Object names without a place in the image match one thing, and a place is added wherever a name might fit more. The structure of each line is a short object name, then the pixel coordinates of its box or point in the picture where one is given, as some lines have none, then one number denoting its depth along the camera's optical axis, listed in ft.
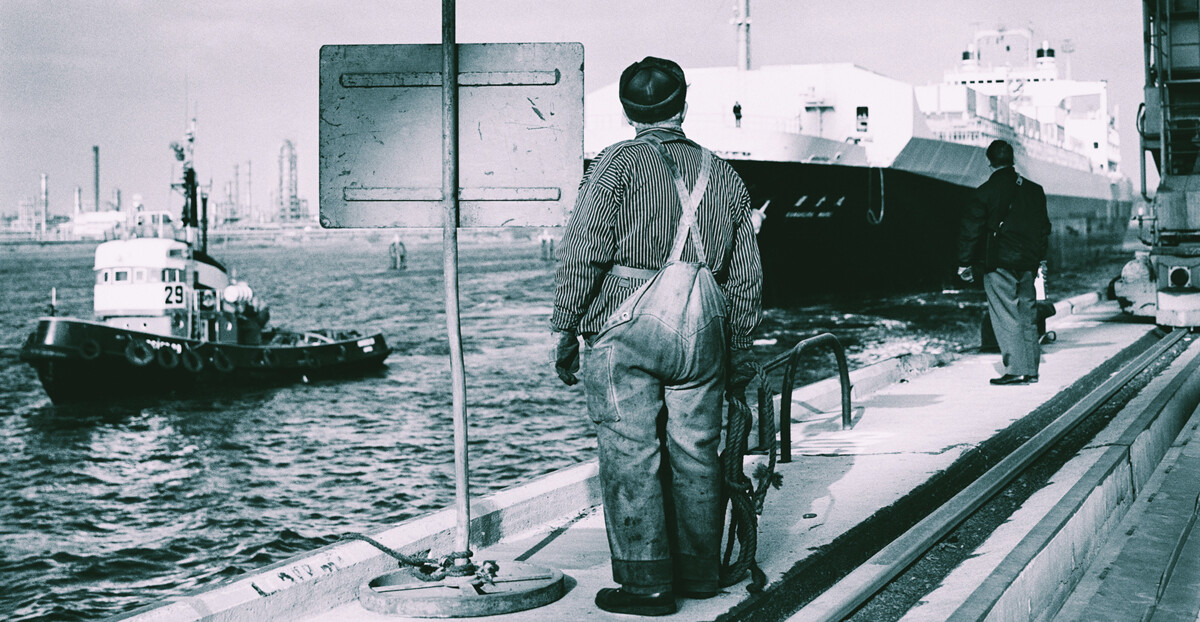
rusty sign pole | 13.34
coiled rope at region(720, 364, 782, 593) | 13.21
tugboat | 90.48
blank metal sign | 13.53
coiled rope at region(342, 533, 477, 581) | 13.62
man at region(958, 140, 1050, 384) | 28.53
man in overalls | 12.35
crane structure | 43.37
